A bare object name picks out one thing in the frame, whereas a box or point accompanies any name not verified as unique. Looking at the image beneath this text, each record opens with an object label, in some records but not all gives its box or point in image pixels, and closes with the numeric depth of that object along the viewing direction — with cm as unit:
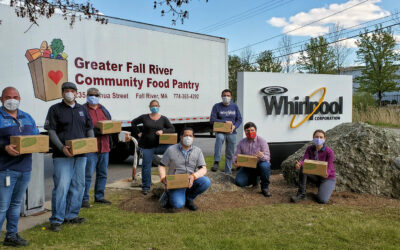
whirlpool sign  916
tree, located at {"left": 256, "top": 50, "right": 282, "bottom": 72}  3659
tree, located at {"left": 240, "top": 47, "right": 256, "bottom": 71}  4041
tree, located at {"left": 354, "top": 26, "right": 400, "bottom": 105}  3019
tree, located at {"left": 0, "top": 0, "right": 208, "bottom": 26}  474
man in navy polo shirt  434
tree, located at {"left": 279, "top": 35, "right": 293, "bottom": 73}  3750
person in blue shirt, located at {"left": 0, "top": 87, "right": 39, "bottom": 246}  373
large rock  611
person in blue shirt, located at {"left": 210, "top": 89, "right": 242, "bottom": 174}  738
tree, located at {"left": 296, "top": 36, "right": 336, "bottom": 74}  3194
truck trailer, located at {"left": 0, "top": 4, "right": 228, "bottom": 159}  712
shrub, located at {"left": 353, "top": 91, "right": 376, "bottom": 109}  2602
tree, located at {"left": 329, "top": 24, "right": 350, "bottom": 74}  3430
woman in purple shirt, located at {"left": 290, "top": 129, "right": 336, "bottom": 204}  560
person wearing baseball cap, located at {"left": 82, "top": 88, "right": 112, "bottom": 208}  540
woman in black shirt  630
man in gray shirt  519
